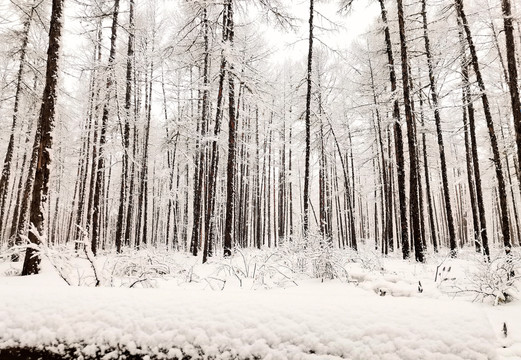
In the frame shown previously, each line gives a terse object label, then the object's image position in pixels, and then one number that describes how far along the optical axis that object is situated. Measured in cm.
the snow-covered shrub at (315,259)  527
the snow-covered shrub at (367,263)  631
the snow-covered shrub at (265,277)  459
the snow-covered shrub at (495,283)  391
